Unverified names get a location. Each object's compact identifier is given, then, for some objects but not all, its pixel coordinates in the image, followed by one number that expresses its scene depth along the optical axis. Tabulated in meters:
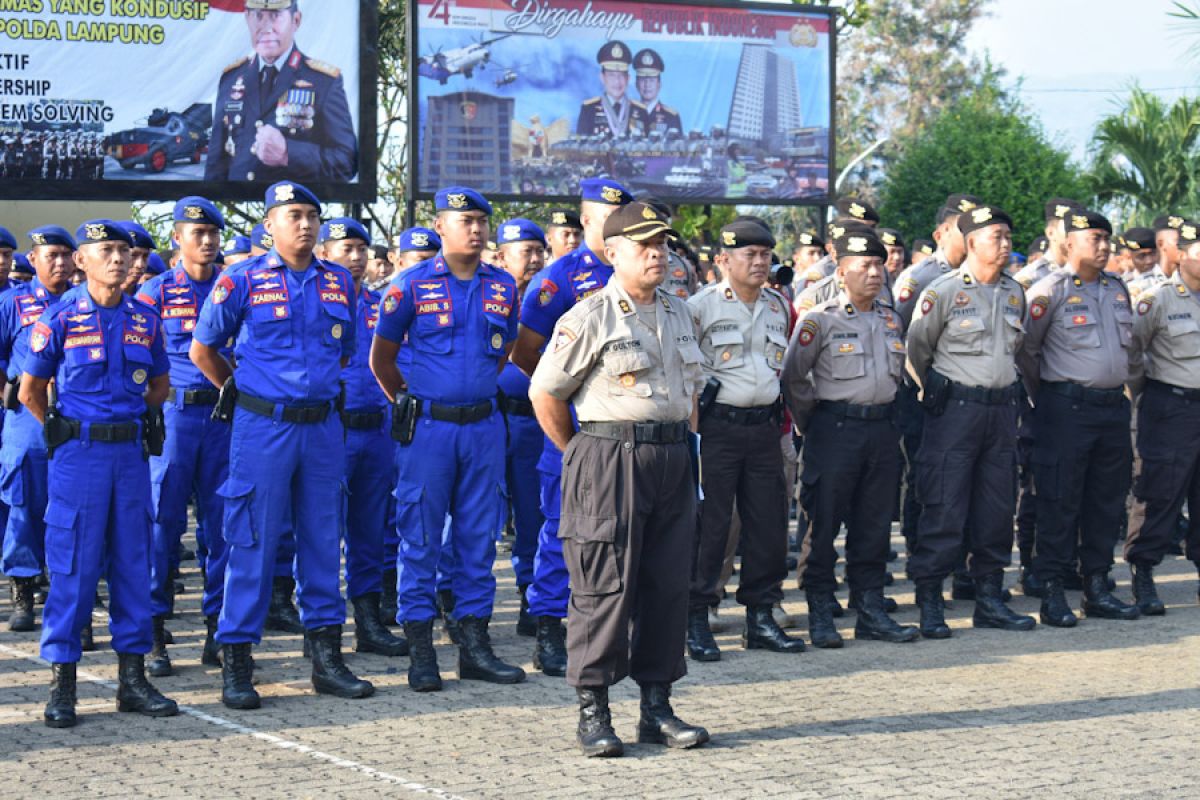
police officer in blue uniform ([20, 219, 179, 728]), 7.01
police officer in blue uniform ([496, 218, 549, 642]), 8.80
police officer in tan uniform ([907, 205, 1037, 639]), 8.94
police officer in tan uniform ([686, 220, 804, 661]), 8.29
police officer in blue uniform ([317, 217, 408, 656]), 8.56
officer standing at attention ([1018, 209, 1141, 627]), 9.32
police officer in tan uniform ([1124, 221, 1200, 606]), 9.77
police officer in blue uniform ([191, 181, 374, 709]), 7.23
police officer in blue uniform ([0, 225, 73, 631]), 9.16
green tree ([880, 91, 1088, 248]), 23.48
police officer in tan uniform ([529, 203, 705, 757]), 6.46
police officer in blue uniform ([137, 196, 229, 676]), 8.13
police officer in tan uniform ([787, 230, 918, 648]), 8.70
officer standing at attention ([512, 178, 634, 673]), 7.98
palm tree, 21.56
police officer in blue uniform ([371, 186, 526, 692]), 7.66
